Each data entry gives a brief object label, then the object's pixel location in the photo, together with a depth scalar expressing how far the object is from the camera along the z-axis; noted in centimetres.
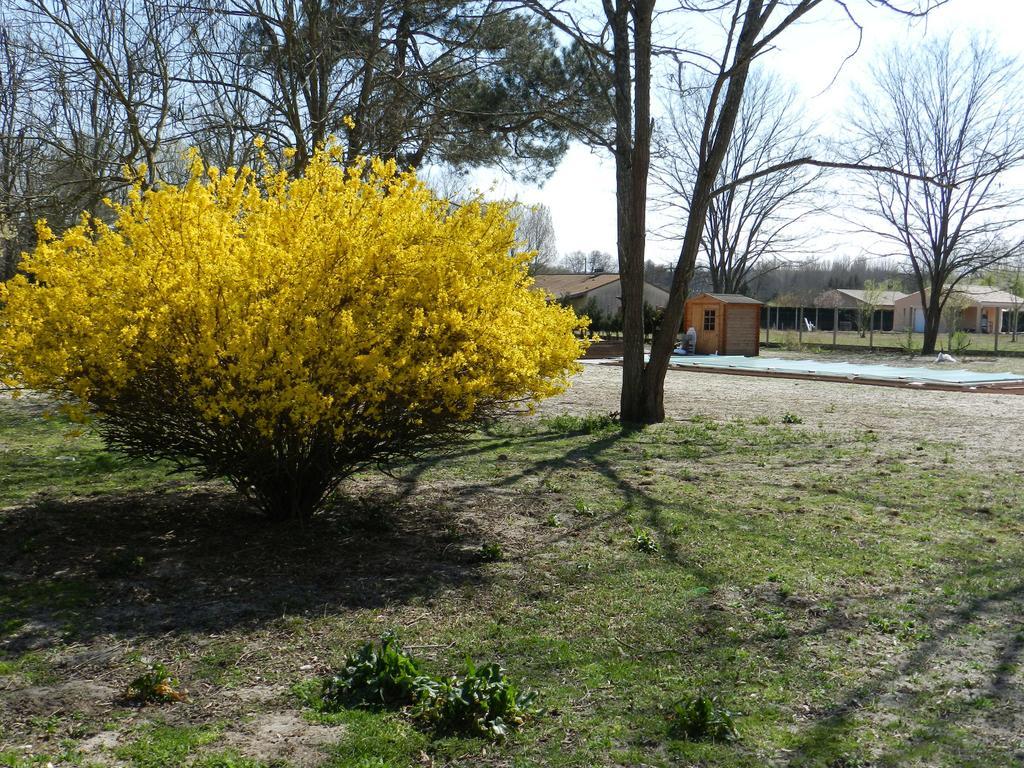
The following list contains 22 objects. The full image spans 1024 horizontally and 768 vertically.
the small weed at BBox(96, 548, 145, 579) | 440
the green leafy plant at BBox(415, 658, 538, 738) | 283
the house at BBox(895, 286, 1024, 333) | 5316
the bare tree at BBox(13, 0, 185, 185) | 1098
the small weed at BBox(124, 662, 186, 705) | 303
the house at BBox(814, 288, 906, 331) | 5618
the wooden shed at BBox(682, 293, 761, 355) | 2931
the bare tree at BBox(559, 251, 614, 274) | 7525
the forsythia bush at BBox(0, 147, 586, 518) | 440
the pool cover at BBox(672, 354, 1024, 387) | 1877
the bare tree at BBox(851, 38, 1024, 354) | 2736
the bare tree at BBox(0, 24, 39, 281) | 1134
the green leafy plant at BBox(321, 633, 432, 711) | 305
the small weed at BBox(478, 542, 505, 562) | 486
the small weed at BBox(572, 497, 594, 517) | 594
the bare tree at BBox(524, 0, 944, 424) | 991
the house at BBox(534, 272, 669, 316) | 4084
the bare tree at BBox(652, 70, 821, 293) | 3678
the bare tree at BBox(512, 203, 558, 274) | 5299
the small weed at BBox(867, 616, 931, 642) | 380
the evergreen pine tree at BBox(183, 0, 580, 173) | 1141
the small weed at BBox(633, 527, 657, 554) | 505
